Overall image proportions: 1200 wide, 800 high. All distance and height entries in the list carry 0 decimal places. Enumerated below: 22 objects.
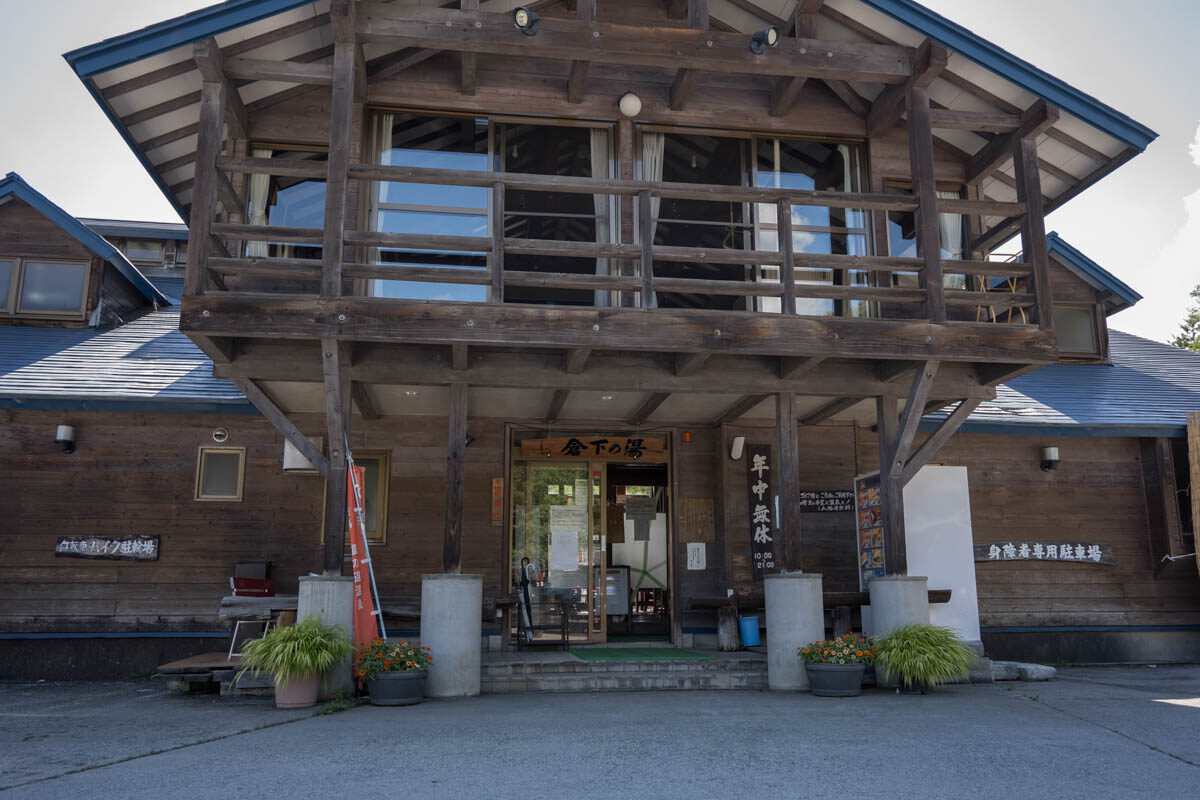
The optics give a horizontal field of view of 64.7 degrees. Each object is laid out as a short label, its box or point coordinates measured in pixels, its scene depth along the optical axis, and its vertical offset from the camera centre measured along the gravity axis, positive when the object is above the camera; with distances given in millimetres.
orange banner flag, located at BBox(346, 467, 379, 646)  8469 -97
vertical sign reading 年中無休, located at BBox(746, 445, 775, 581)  11344 +708
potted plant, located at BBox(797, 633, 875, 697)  8430 -837
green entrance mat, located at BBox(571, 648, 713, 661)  9869 -902
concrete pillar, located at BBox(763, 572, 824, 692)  8891 -528
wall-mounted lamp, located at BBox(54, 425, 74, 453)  10680 +1472
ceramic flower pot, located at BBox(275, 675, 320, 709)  7836 -1006
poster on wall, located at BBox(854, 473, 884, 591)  9781 +453
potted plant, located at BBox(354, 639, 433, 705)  7941 -848
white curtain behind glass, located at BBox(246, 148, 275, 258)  9711 +3680
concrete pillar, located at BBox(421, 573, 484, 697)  8406 -553
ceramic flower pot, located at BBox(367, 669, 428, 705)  7926 -982
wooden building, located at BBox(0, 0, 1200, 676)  8516 +2260
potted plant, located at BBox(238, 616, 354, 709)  7699 -706
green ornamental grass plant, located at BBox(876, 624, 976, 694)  8414 -777
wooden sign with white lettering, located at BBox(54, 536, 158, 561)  10656 +248
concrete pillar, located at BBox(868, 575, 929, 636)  9031 -307
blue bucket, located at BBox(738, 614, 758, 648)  10719 -662
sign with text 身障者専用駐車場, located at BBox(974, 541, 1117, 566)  12180 +207
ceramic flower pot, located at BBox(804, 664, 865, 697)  8414 -968
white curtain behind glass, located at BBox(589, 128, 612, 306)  9930 +3850
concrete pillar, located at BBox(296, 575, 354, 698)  8219 -309
